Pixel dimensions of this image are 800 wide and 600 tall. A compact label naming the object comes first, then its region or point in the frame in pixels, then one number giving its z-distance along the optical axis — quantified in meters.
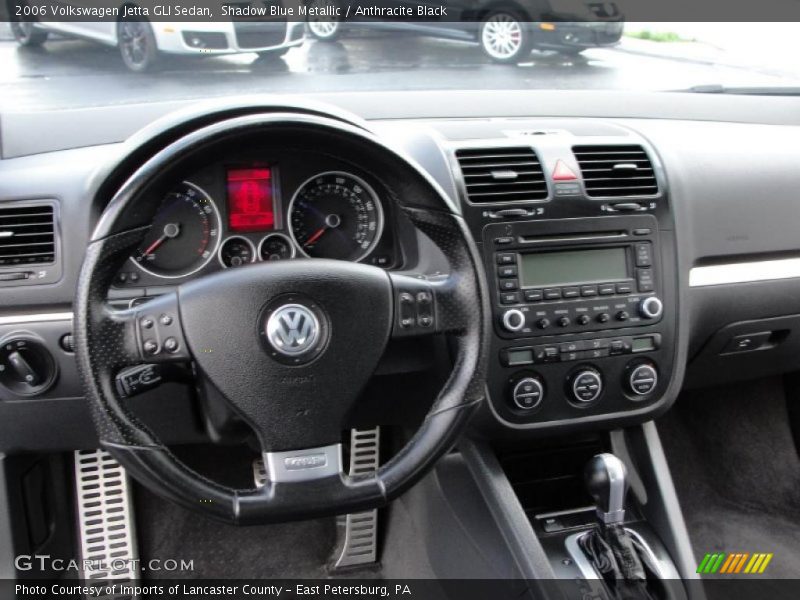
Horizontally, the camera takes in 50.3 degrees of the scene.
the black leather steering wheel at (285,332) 1.35
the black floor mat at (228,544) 2.45
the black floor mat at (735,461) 2.68
